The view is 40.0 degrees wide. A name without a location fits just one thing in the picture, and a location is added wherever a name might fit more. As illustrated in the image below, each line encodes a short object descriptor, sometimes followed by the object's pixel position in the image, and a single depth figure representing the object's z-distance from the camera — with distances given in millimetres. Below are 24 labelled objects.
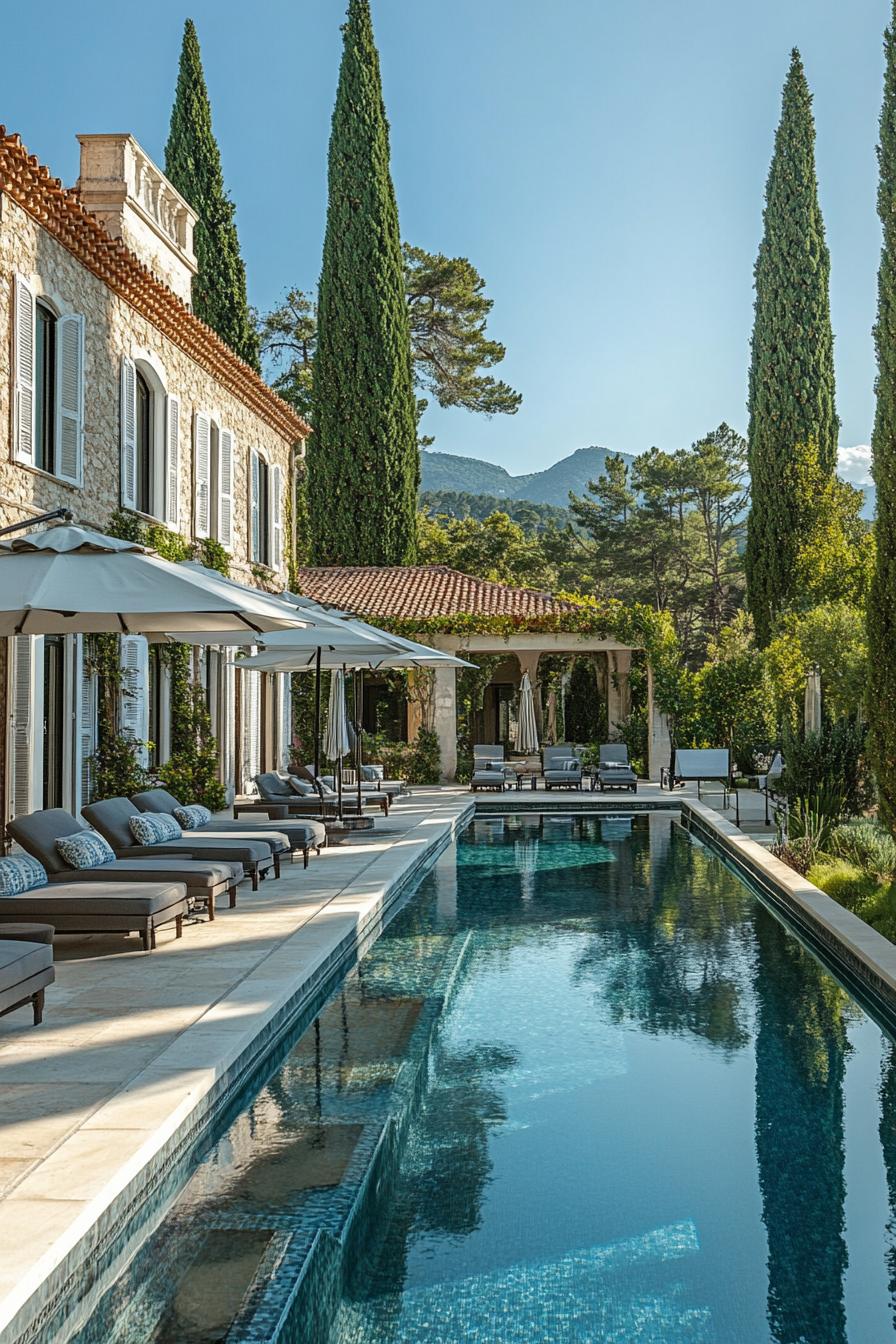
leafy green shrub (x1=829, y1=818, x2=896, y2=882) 11312
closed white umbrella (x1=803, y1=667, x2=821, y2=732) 23094
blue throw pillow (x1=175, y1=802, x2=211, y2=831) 11766
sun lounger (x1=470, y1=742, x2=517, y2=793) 23422
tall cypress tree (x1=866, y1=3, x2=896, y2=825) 9867
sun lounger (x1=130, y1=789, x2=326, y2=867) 11531
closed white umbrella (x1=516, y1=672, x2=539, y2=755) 25984
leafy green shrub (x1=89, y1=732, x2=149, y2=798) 14492
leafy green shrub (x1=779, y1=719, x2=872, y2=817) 14727
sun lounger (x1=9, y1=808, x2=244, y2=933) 8664
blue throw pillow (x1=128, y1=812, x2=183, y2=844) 10445
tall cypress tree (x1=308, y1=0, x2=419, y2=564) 34438
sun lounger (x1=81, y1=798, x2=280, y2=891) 10227
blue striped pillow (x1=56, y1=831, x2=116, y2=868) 8852
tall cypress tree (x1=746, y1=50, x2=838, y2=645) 32469
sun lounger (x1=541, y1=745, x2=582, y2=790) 23438
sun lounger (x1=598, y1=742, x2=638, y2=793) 23078
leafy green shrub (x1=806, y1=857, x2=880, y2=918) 10630
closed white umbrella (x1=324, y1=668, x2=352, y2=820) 16547
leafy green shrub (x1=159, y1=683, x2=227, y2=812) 16781
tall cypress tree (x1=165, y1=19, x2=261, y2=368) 29500
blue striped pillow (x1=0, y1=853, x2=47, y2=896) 7887
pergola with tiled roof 25688
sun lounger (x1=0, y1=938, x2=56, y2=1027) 5723
